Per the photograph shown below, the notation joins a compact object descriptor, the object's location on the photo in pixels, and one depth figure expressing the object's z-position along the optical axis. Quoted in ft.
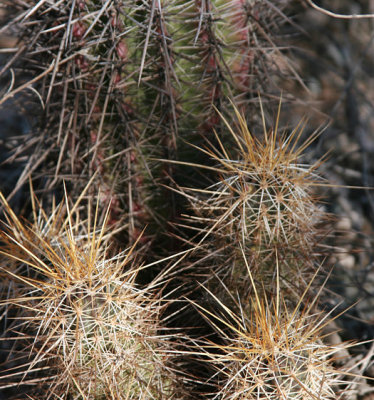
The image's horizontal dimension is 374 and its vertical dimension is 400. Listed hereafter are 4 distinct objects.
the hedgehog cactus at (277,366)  1.85
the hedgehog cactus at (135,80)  2.03
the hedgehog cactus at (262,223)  1.94
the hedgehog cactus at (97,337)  1.87
